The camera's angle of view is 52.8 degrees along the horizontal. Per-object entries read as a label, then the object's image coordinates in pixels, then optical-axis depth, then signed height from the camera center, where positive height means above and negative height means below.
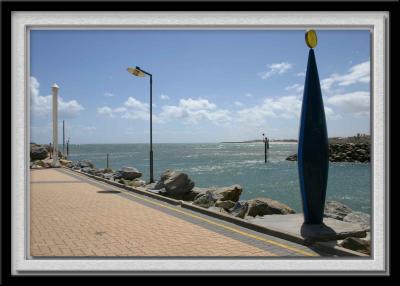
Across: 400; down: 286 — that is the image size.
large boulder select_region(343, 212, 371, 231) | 10.34 -1.96
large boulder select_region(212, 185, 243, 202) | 13.31 -1.64
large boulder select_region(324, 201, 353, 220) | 11.34 -1.92
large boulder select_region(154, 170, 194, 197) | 12.66 -1.29
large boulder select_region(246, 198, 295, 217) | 9.97 -1.63
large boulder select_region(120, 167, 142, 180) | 18.22 -1.36
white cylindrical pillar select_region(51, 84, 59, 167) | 25.00 +1.91
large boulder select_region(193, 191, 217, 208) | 10.71 -1.58
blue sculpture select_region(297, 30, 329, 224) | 6.78 +0.04
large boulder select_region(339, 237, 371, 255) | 6.02 -1.53
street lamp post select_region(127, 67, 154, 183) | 15.90 +2.68
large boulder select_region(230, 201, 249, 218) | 9.05 -1.52
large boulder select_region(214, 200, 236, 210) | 10.89 -1.66
